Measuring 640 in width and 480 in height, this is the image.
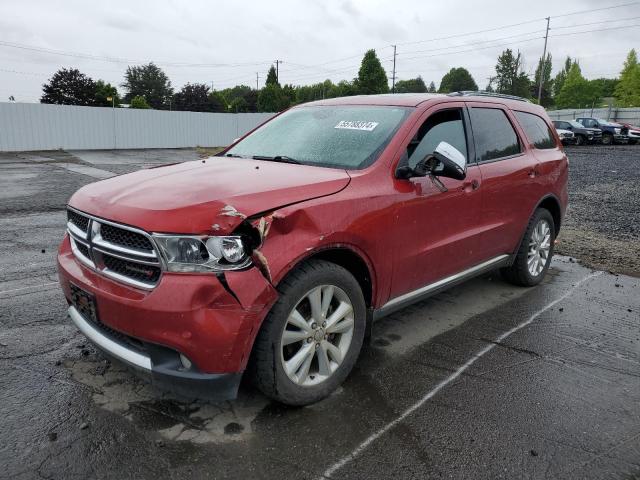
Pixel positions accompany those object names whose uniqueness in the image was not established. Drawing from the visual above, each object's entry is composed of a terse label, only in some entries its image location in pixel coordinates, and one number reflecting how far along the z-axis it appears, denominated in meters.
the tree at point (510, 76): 82.94
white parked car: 31.20
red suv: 2.46
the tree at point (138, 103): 55.07
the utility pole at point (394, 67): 82.21
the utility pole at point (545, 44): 63.32
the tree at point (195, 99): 71.25
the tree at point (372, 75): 52.81
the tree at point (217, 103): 72.62
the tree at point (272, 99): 58.78
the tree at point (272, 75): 79.19
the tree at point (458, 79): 106.44
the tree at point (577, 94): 81.06
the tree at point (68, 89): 56.97
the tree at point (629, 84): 71.94
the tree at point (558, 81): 128.12
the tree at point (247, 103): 81.19
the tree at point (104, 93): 59.38
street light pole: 26.00
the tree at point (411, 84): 111.24
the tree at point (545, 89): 99.44
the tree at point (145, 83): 91.12
